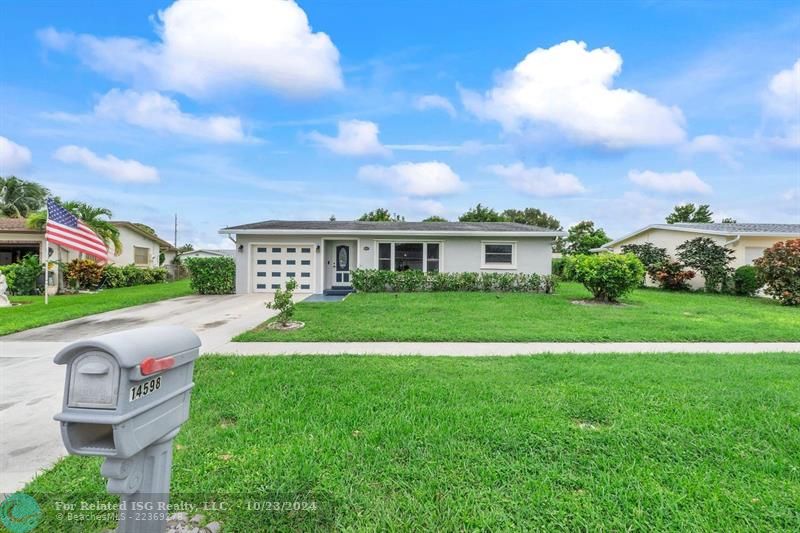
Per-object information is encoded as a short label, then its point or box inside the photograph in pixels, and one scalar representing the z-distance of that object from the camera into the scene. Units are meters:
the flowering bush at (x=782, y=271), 12.07
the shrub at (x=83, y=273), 15.73
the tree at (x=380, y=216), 36.28
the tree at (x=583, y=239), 28.86
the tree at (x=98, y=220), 17.56
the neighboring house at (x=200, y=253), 30.39
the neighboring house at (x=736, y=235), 15.27
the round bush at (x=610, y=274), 10.91
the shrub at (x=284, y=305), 7.45
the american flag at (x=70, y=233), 10.93
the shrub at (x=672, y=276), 15.93
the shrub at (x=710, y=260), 14.95
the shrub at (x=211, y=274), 14.00
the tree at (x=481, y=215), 37.06
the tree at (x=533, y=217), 43.78
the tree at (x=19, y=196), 29.41
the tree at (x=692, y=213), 37.53
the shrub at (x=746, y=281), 13.89
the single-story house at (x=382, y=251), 14.51
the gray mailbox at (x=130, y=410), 1.27
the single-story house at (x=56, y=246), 16.45
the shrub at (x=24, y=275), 14.32
